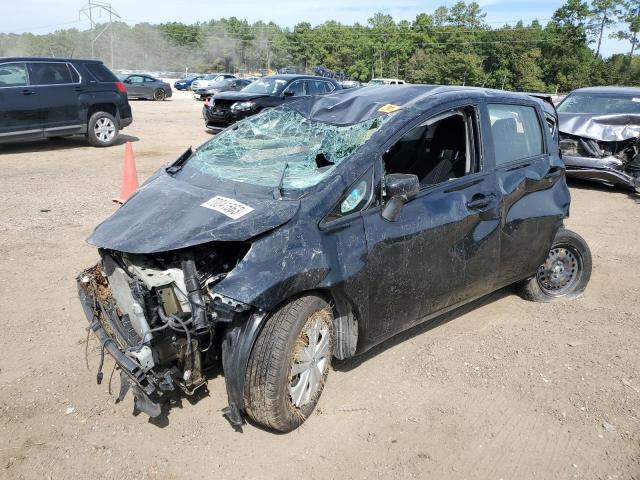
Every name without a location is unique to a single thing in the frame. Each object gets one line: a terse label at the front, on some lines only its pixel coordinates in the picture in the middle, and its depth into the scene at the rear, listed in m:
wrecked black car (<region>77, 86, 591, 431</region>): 2.74
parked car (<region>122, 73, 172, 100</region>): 27.83
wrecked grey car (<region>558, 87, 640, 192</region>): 9.21
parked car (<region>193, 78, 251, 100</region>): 26.82
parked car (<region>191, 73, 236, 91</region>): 35.14
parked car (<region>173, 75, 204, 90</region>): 42.34
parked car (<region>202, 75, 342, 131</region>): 13.89
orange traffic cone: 6.93
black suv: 10.39
